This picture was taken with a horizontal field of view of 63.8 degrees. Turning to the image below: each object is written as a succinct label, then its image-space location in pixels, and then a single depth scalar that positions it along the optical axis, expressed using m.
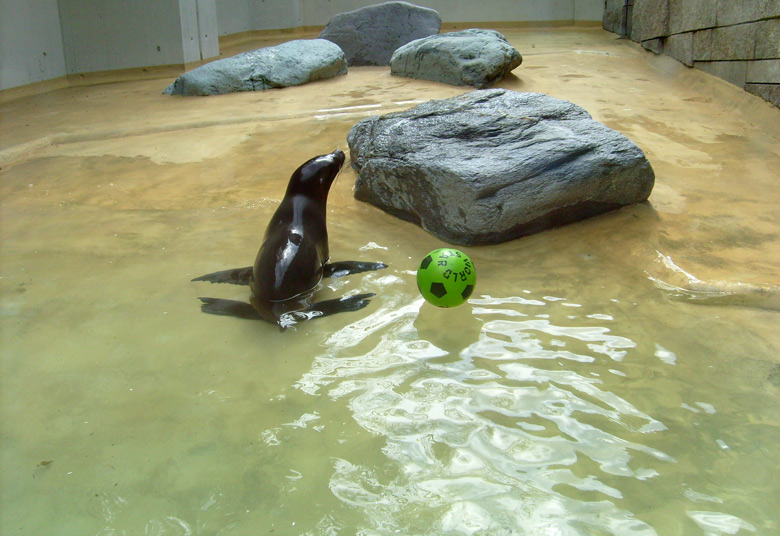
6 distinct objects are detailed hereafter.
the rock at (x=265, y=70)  9.05
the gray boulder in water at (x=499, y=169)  4.10
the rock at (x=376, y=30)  11.07
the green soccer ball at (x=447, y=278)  3.01
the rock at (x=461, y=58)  8.36
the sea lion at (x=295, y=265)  3.26
